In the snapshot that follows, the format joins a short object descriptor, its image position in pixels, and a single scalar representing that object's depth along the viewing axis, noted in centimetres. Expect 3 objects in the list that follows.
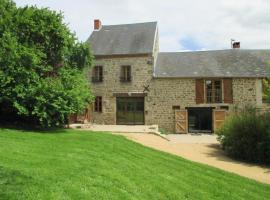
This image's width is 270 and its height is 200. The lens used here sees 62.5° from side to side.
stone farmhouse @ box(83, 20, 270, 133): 1592
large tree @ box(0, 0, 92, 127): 875
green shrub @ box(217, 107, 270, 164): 948
